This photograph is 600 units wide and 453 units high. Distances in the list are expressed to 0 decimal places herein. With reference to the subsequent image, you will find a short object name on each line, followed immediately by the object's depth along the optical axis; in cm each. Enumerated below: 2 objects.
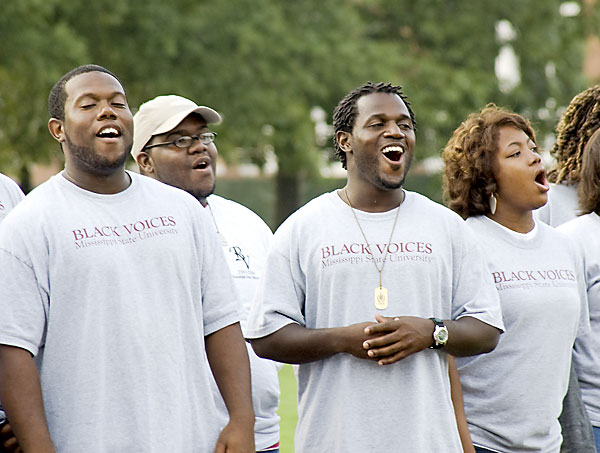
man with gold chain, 724
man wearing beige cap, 916
